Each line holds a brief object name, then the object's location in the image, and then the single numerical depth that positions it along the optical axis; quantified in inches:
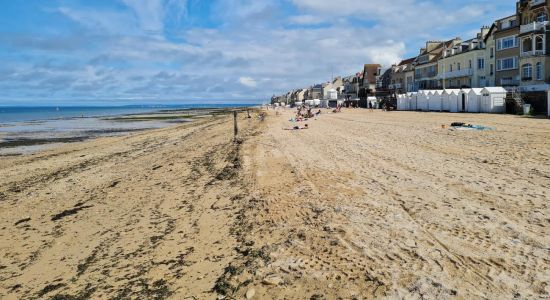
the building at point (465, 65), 2012.8
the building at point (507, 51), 1702.8
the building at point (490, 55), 1873.8
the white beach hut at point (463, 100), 1525.6
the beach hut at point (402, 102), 2069.4
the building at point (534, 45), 1513.3
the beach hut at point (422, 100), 1857.8
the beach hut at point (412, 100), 1973.4
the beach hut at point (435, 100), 1729.8
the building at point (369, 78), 3722.9
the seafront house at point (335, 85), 5285.4
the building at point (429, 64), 2532.0
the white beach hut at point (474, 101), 1453.0
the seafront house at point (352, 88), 4281.5
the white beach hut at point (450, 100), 1598.2
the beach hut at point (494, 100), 1379.2
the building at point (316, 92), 5805.6
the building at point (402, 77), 2950.3
